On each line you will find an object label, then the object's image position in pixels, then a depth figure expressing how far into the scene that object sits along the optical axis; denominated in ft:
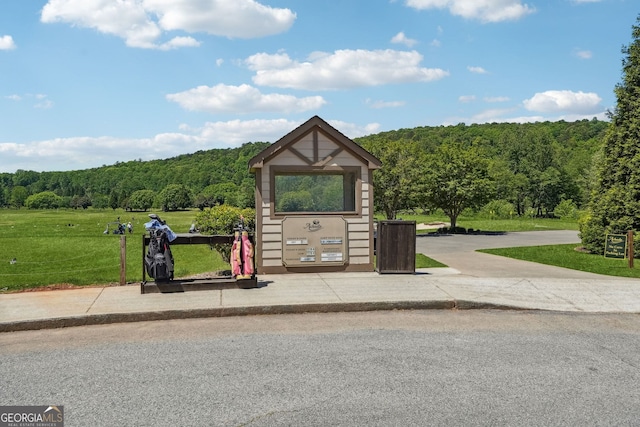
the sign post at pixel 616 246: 54.08
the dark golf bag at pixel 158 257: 31.01
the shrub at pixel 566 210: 200.64
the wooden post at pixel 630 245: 49.48
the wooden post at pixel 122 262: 33.94
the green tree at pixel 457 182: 110.63
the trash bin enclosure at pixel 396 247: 38.19
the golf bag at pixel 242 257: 32.89
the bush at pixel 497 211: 196.30
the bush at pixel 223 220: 44.96
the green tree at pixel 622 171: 62.80
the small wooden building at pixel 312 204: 38.55
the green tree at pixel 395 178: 103.24
